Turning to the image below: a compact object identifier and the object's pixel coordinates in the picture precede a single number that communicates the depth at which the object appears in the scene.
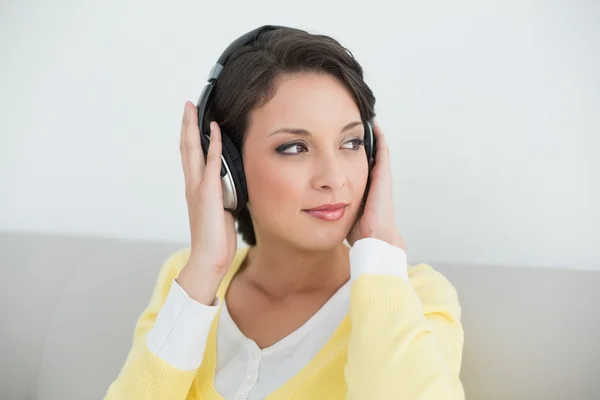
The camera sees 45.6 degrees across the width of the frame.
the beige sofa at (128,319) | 1.45
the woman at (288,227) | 1.31
